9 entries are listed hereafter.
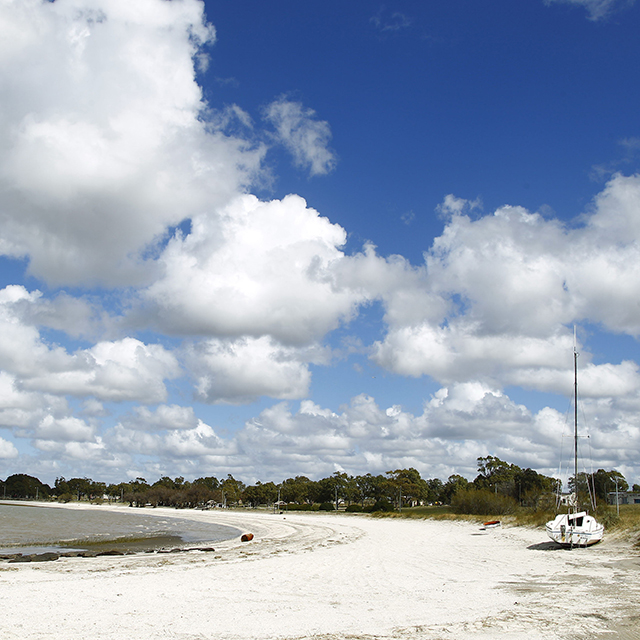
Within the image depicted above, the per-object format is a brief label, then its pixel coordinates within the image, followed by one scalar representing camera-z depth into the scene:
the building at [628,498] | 93.71
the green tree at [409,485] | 102.75
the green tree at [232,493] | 144.04
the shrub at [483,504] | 54.06
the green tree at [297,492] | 119.25
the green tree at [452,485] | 111.13
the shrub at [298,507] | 95.97
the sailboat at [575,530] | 23.89
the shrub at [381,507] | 80.06
